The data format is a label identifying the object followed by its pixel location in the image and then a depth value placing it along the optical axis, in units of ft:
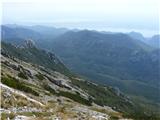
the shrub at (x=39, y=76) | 261.90
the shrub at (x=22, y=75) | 222.84
